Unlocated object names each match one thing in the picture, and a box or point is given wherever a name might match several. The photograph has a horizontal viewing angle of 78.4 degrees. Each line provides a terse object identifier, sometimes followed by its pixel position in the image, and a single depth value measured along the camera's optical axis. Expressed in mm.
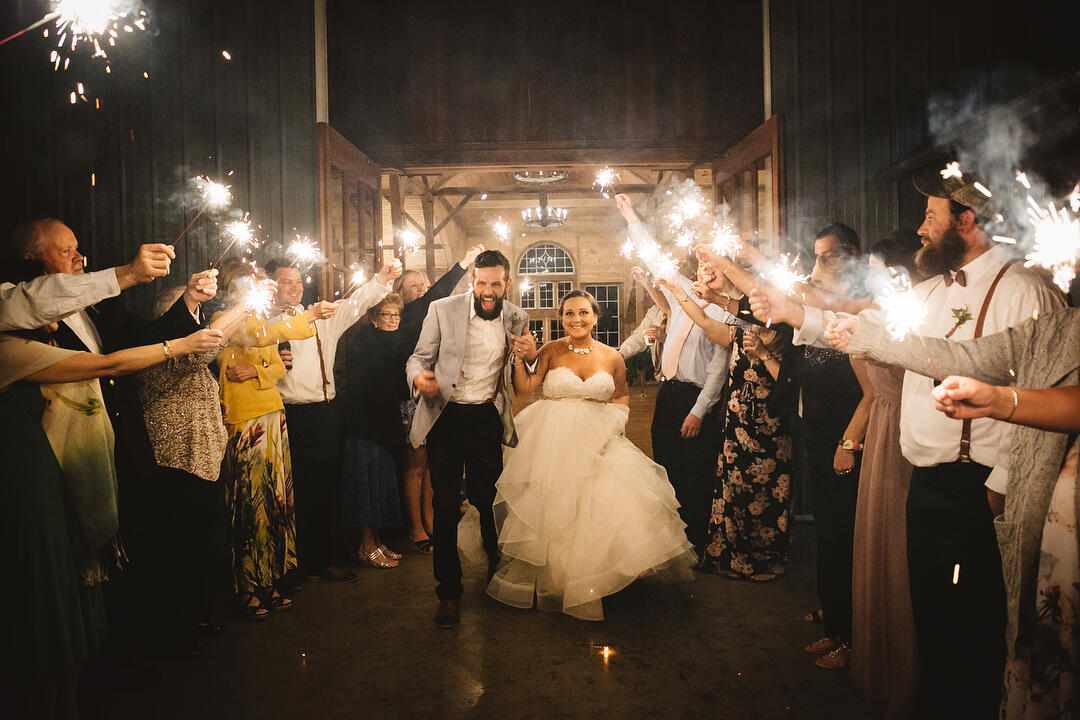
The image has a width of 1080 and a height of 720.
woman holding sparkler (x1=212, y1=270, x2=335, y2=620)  3469
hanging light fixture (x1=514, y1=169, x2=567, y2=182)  11039
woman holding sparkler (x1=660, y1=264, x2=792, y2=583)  3850
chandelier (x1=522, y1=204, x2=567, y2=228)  12925
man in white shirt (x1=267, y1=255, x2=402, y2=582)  3898
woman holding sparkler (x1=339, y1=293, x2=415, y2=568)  4316
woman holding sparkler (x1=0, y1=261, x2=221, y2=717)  2182
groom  3551
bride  3475
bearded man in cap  2047
